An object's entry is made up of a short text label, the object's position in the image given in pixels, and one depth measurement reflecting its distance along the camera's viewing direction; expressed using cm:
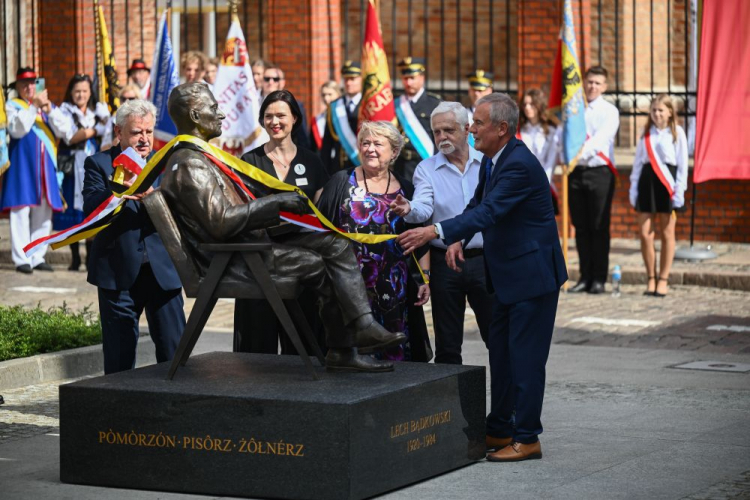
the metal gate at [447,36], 2817
